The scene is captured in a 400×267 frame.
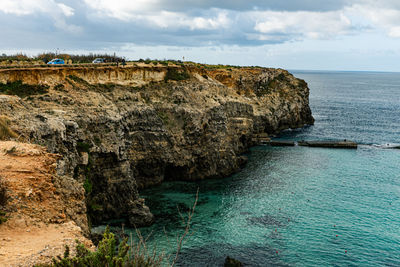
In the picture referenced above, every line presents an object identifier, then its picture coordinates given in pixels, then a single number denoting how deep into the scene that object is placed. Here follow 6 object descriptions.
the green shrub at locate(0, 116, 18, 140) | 24.95
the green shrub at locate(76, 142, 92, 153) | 35.61
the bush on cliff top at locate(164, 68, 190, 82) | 60.61
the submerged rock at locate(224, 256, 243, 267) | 30.50
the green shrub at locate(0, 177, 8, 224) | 16.33
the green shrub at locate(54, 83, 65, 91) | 42.70
